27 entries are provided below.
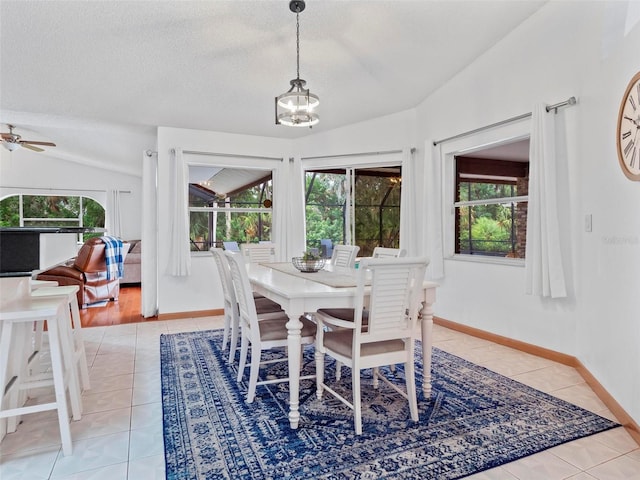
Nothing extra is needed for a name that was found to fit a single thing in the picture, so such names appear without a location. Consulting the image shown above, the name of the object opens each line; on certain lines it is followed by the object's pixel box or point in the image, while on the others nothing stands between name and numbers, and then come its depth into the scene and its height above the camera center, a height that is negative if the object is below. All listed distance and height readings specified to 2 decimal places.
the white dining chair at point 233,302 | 2.93 -0.53
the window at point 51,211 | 8.58 +0.60
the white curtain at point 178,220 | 4.62 +0.21
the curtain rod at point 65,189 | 8.54 +1.09
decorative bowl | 2.98 -0.21
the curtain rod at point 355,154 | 4.79 +1.05
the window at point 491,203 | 3.55 +0.33
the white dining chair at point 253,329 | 2.35 -0.58
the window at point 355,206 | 5.13 +0.41
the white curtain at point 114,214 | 8.90 +0.54
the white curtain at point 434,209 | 4.26 +0.31
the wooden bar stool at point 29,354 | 1.82 -0.61
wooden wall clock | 2.04 +0.58
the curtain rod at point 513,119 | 2.88 +1.01
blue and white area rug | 1.73 -1.01
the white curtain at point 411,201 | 4.65 +0.43
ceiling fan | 5.16 +1.32
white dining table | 2.06 -0.36
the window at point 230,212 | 5.04 +0.34
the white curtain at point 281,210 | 5.15 +0.37
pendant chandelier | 2.54 +0.88
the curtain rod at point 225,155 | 4.77 +1.05
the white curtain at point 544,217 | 2.96 +0.15
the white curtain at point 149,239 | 4.77 -0.02
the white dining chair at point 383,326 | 1.98 -0.47
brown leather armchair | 5.27 -0.47
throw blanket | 5.62 -0.28
